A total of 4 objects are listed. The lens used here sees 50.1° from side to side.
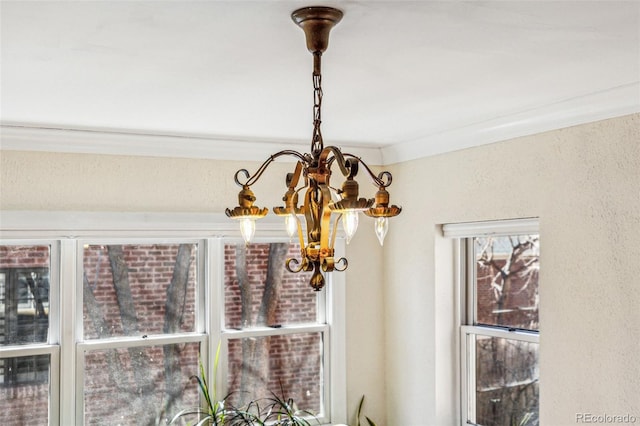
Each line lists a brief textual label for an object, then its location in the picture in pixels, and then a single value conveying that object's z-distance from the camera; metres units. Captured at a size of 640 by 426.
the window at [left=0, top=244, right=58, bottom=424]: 3.74
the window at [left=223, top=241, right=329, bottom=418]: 4.34
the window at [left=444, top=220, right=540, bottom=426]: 3.65
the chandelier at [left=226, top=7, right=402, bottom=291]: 1.94
